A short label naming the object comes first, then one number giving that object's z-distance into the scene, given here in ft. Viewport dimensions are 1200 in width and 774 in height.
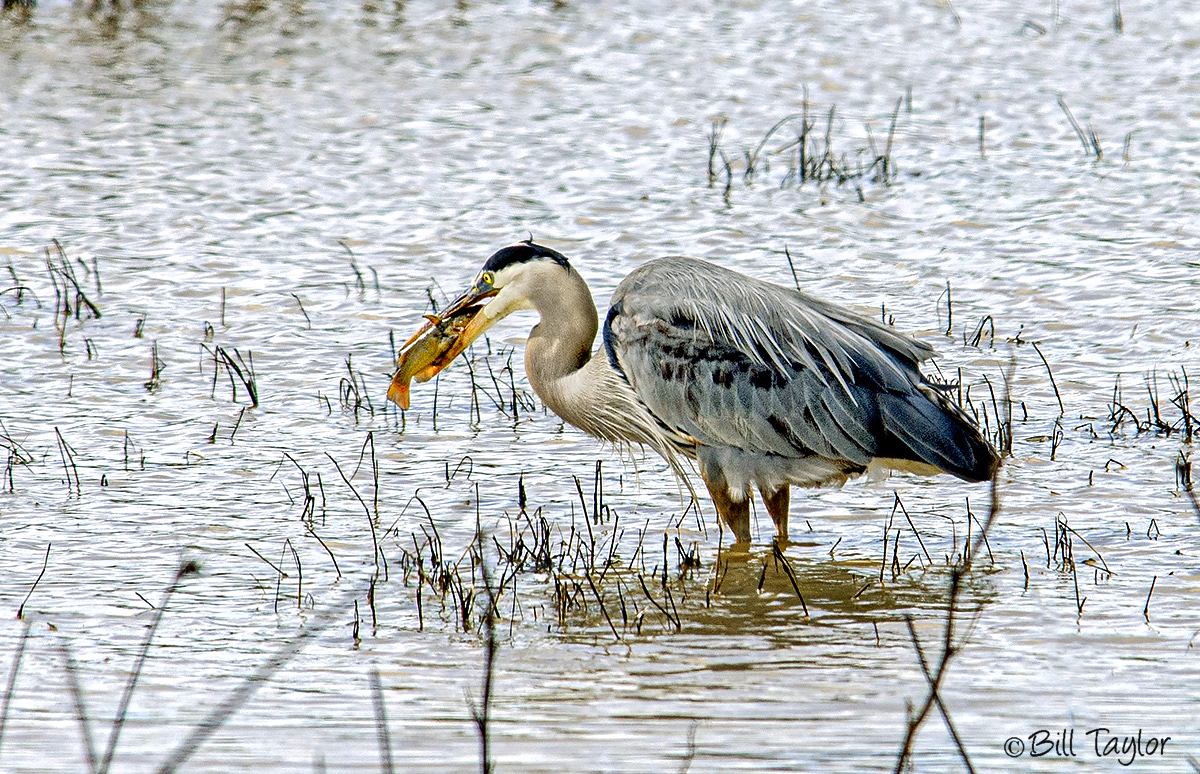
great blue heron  40.98
